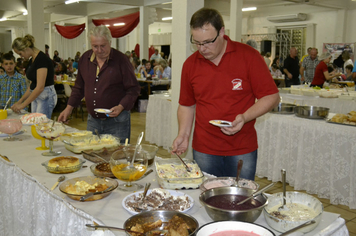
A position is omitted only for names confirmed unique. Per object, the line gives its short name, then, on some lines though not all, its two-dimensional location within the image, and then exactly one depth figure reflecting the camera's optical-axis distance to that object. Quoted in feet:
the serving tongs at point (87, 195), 4.06
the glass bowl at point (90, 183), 4.23
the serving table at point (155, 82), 25.59
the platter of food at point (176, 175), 4.52
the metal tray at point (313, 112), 10.34
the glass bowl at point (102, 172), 4.96
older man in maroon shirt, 7.72
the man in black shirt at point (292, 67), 23.97
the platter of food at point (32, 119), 8.28
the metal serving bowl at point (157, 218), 3.39
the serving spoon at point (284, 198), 3.76
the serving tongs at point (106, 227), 3.17
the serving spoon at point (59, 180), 4.70
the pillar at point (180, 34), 9.80
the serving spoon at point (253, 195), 3.61
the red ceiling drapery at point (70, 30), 42.04
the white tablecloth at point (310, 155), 9.45
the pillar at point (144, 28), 32.19
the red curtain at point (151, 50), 47.94
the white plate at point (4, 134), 7.65
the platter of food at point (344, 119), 9.48
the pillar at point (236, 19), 22.82
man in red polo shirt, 5.18
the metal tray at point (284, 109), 11.31
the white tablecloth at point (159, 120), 15.30
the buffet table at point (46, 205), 3.84
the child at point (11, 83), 10.94
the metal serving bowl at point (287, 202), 3.38
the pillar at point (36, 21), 17.58
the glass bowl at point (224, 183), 4.31
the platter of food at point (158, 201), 3.89
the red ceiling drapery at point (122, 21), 35.40
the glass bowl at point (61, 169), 5.22
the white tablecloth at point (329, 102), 14.84
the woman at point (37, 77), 9.97
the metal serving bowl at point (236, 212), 3.41
